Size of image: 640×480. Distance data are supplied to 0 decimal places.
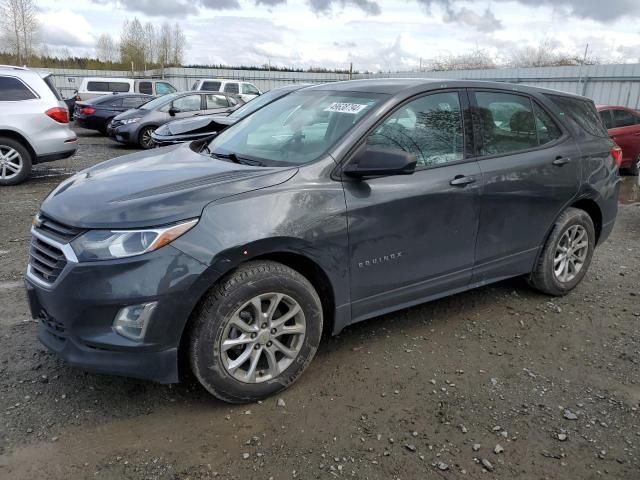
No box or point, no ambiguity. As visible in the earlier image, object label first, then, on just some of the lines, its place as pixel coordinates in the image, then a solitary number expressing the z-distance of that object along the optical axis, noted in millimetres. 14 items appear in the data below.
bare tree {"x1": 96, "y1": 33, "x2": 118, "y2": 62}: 53344
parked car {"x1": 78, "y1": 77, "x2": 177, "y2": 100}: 21078
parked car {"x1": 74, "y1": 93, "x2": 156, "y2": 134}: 16719
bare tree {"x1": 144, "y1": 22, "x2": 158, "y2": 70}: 50625
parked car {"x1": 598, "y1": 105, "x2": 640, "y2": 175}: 10475
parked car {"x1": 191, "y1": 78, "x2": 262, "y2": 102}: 20016
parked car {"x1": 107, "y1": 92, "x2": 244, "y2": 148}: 13516
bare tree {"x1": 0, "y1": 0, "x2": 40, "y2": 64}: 34281
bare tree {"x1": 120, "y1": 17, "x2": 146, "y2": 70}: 48462
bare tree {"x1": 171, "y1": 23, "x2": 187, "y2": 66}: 53312
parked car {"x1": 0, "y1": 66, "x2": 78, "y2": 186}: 8352
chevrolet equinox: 2508
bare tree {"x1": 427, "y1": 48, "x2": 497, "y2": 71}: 27875
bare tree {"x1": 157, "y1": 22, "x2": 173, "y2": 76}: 51750
